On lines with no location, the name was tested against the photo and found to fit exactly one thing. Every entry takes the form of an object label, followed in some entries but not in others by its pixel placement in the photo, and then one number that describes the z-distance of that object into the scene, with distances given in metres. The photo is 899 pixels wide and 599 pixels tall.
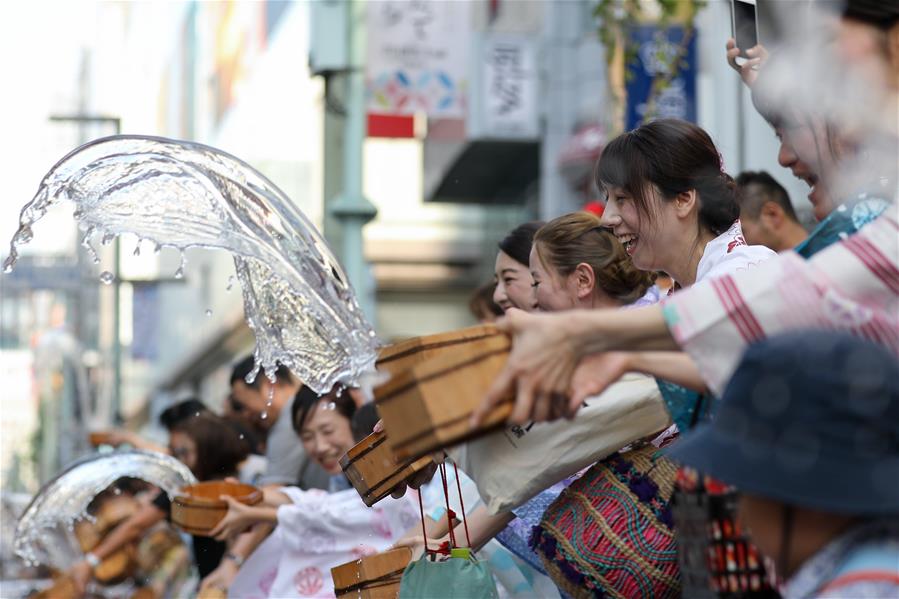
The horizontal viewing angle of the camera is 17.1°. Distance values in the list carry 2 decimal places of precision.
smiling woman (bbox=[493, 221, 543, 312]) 9.18
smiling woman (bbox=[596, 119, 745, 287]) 7.00
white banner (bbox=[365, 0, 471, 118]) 20.04
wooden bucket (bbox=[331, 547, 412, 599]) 7.29
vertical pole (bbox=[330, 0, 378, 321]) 16.43
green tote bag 6.44
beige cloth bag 6.11
